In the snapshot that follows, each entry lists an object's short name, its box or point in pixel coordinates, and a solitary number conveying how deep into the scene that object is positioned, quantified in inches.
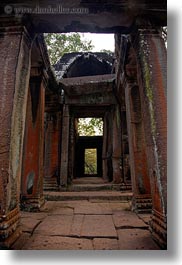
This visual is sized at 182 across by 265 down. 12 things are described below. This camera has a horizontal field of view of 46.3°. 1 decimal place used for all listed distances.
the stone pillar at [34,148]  158.1
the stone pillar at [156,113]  84.0
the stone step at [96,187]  250.8
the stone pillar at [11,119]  83.3
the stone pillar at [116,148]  258.4
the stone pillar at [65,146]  260.9
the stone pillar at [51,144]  261.7
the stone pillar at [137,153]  145.9
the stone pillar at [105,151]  317.4
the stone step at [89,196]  202.7
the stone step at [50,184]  253.1
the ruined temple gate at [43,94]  86.9
